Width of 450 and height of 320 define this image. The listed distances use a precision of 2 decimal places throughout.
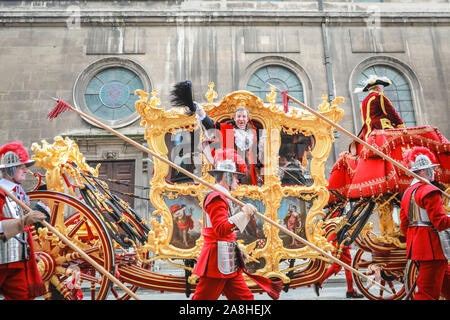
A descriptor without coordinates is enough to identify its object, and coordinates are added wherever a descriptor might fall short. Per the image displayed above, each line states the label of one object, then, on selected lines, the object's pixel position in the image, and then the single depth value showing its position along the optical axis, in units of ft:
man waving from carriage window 14.78
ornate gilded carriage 14.24
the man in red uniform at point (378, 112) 17.12
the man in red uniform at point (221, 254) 10.69
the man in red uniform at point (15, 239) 10.14
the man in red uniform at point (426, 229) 11.66
